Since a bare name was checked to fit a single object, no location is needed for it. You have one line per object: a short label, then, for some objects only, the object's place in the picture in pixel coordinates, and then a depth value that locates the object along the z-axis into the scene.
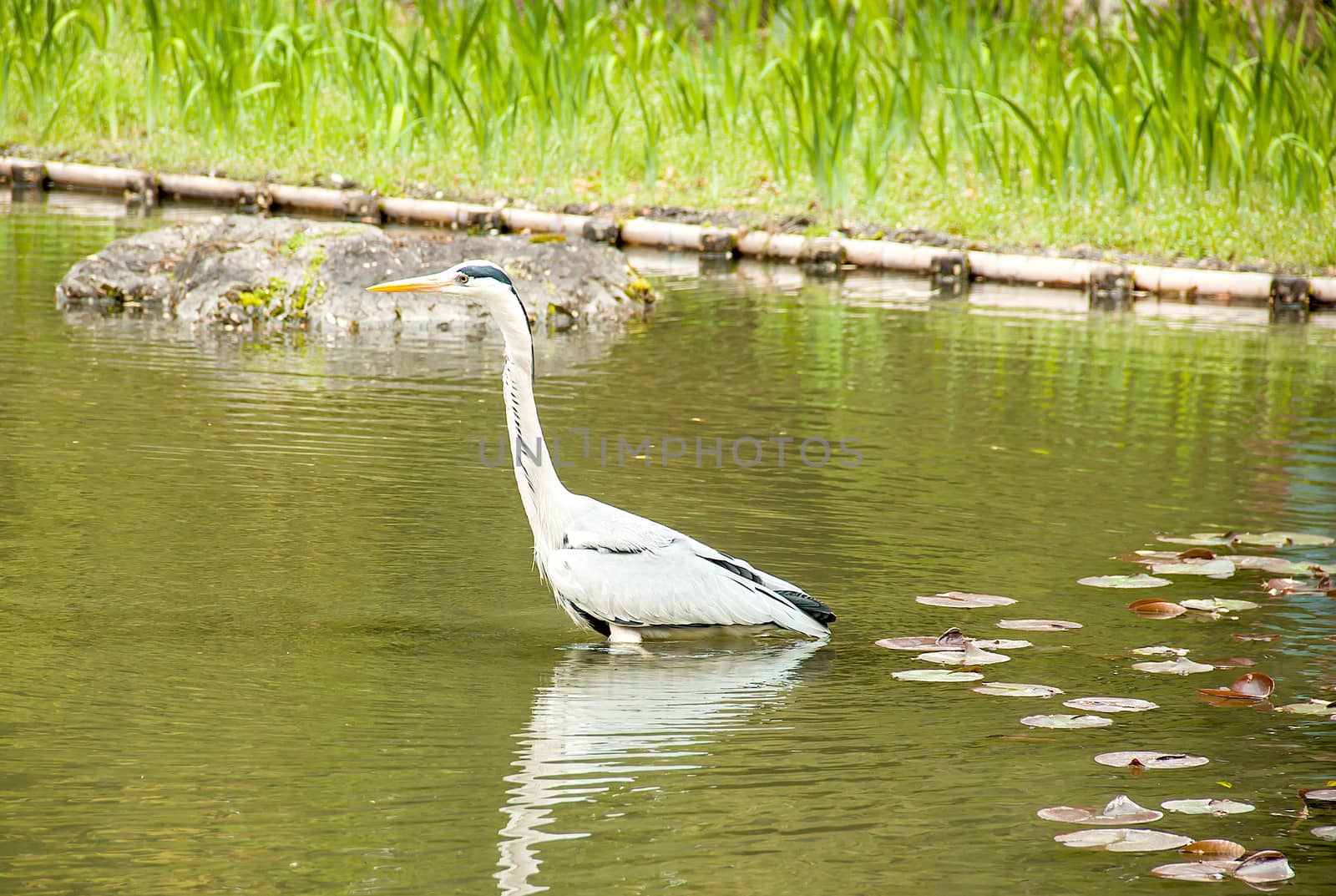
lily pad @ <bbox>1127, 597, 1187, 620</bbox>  11.02
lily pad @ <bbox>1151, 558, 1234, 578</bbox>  11.87
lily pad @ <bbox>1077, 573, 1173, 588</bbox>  11.49
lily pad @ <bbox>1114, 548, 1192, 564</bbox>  12.12
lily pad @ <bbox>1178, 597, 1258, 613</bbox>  11.15
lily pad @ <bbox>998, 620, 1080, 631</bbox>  10.61
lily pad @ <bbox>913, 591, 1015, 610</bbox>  10.98
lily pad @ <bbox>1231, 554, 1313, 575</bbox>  12.01
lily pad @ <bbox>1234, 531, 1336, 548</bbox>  12.63
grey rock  21.91
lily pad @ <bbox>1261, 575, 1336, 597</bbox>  11.59
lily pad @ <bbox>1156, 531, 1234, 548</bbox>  12.60
